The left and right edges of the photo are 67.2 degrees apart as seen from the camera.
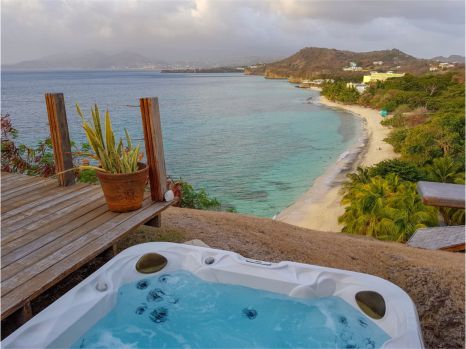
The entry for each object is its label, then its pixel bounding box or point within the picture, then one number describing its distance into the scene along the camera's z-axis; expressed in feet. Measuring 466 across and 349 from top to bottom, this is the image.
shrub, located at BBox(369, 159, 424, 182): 46.88
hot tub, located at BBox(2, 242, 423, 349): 7.46
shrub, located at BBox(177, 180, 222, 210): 26.08
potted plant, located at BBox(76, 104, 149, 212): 10.61
